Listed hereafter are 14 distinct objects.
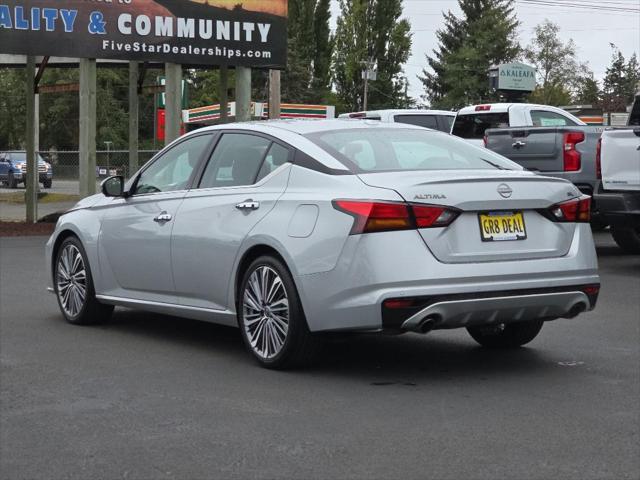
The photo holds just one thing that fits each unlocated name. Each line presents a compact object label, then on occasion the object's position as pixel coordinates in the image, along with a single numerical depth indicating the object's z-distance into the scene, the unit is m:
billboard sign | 21.45
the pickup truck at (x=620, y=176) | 13.52
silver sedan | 6.91
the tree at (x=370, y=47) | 94.50
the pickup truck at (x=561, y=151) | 16.19
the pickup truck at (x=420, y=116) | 22.67
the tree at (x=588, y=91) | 93.21
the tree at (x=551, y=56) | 110.75
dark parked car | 45.17
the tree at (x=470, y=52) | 92.50
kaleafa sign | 47.78
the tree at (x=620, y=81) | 83.92
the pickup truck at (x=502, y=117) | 21.73
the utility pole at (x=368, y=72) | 79.62
